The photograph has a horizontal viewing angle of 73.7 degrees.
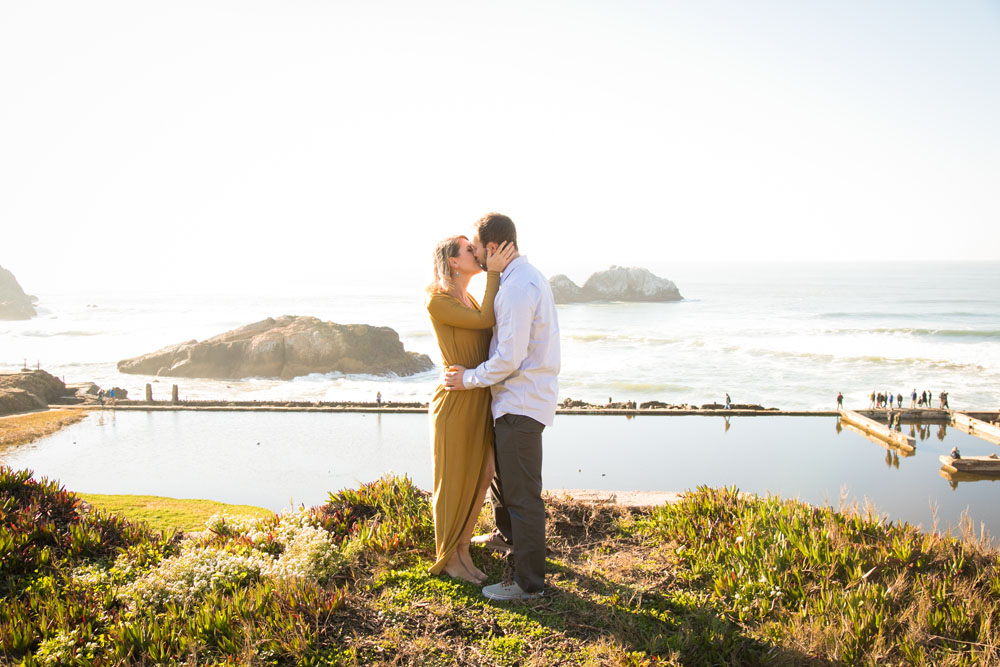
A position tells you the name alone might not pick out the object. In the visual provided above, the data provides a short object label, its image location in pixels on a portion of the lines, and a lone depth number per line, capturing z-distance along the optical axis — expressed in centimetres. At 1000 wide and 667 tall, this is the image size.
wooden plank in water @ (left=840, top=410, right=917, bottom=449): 2136
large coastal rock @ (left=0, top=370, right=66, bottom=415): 2773
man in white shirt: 344
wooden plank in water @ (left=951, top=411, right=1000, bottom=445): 2278
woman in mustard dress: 364
